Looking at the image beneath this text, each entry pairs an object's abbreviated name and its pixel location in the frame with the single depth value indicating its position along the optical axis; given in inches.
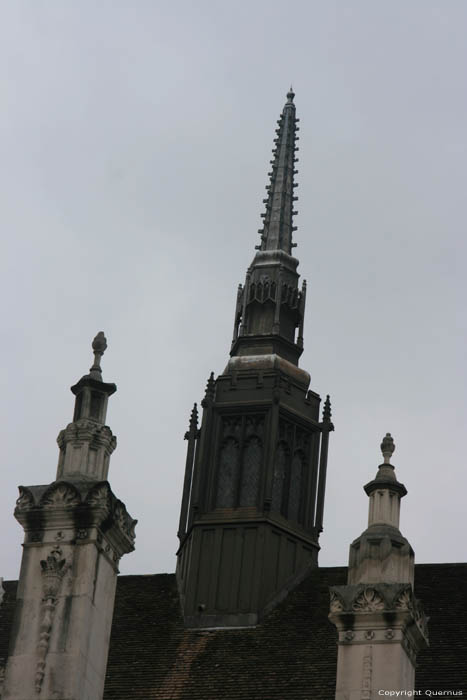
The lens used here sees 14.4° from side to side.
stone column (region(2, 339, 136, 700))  904.3
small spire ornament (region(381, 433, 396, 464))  1059.9
